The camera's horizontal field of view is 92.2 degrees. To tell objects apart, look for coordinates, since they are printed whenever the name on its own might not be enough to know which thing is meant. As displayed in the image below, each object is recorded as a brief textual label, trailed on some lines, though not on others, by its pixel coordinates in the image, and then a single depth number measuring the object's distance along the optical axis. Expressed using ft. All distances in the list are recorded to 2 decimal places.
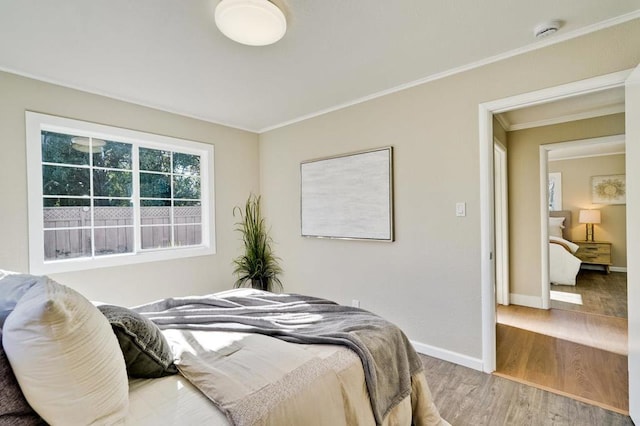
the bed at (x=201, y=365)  2.84
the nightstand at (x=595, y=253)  19.34
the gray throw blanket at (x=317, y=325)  4.89
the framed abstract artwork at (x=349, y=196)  9.94
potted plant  13.21
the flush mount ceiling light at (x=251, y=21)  5.44
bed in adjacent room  16.34
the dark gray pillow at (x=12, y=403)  2.75
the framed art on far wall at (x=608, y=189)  19.57
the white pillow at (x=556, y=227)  20.67
